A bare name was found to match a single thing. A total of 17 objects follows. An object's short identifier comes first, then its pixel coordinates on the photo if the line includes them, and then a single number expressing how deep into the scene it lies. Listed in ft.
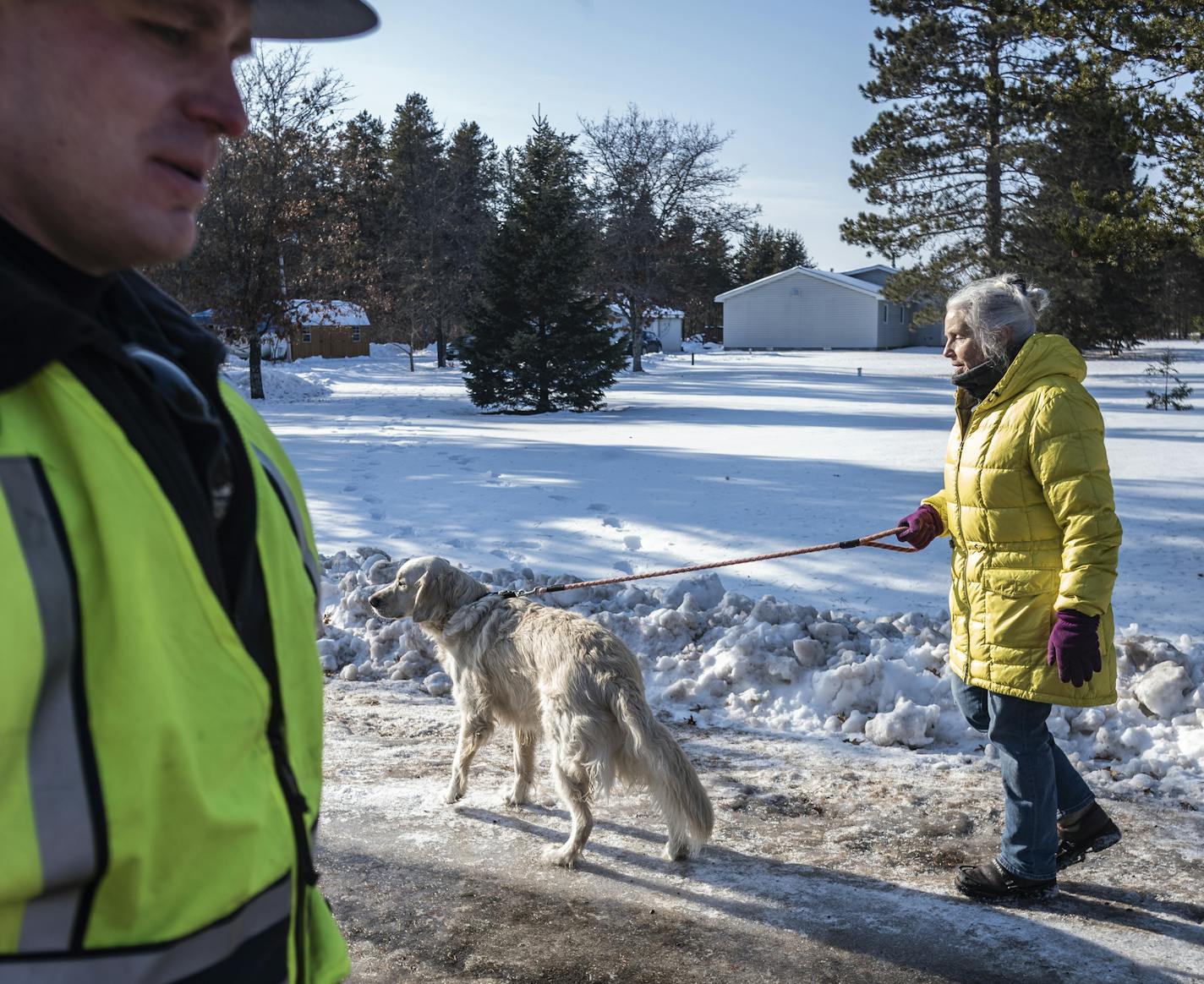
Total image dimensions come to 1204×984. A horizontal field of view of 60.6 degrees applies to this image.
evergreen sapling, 78.79
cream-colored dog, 14.35
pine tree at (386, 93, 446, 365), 143.02
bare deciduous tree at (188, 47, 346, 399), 85.71
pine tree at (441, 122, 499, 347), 146.27
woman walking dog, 12.86
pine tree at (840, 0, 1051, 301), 94.79
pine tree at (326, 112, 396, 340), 93.40
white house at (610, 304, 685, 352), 214.90
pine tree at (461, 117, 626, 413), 78.12
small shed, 166.83
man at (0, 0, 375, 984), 2.94
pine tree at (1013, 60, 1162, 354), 40.24
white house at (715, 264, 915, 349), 209.05
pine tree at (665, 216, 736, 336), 135.23
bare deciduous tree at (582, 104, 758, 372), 132.16
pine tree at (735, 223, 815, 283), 264.52
